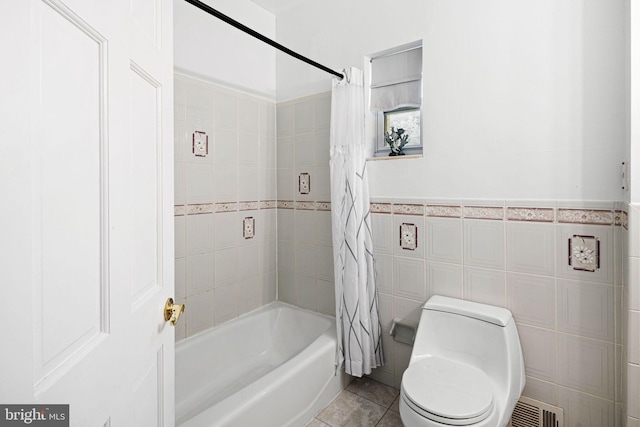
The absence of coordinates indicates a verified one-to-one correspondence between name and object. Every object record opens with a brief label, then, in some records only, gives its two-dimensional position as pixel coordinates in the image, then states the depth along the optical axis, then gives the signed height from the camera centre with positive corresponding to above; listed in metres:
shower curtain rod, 1.22 +0.80
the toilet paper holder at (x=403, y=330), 1.83 -0.72
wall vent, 1.46 -0.97
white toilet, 1.18 -0.72
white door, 0.41 +0.00
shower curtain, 1.80 -0.12
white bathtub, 1.36 -0.88
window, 1.87 +0.71
